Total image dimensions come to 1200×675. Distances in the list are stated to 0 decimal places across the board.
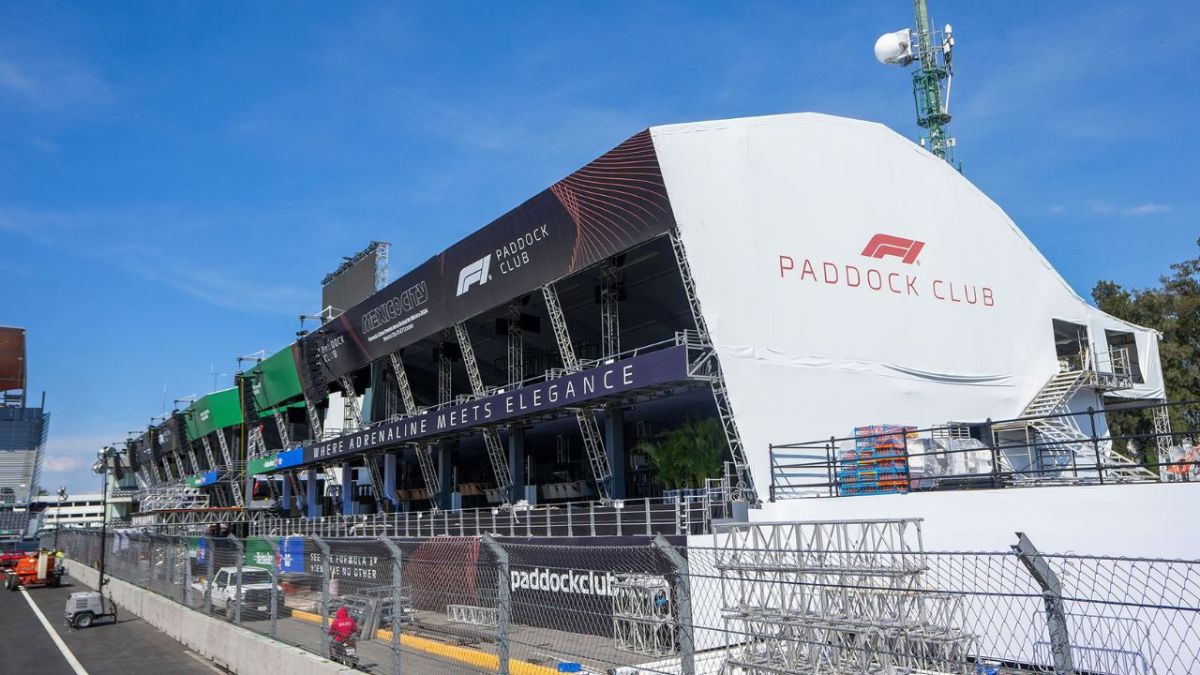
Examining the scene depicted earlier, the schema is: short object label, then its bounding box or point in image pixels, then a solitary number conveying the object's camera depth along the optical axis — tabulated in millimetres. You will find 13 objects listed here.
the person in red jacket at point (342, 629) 12391
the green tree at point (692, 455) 25609
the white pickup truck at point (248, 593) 17859
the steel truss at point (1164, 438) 29891
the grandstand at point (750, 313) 24406
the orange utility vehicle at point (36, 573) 39812
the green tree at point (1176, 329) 50094
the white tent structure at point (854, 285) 24453
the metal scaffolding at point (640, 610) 18000
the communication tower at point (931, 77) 56750
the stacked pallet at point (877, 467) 19297
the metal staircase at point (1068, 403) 28750
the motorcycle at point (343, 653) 11828
